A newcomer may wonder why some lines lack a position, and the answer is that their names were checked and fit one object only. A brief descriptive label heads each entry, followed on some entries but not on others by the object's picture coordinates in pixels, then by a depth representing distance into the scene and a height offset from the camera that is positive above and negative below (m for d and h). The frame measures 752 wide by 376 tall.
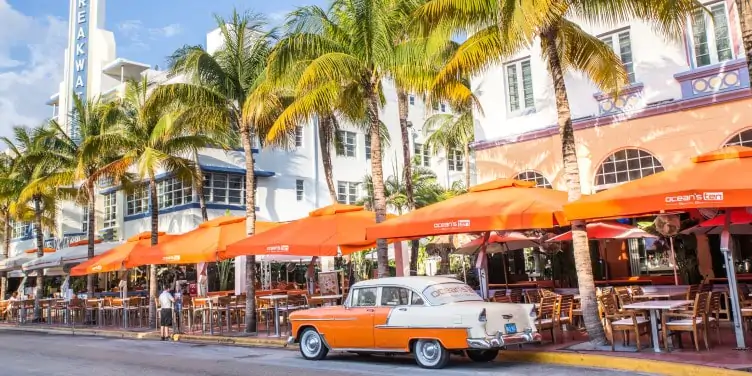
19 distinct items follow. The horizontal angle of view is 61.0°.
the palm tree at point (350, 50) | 15.38 +5.79
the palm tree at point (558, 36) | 11.59 +4.66
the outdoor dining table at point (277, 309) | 16.66 -0.58
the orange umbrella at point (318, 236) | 15.52 +1.23
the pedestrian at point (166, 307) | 18.77 -0.38
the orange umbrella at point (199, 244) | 18.73 +1.46
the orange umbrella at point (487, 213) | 12.13 +1.23
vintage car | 10.52 -0.75
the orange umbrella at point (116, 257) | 22.00 +1.42
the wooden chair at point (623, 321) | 11.30 -0.98
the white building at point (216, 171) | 32.22 +6.30
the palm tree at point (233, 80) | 18.83 +6.30
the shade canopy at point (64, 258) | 26.55 +1.77
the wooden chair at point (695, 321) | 10.66 -0.99
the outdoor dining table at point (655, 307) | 10.68 -0.70
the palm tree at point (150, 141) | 22.12 +5.42
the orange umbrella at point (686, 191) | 9.80 +1.17
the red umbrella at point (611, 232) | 15.75 +0.88
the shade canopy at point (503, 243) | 17.77 +0.90
